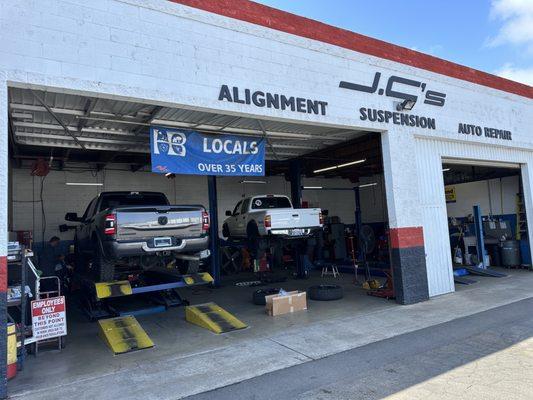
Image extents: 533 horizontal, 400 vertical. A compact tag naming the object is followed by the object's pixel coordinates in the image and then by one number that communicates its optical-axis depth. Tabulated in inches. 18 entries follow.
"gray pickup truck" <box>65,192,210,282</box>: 270.5
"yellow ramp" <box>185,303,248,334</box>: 276.5
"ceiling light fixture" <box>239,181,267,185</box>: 698.3
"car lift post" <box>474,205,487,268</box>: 508.4
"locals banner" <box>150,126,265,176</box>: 301.6
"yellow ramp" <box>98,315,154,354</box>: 238.2
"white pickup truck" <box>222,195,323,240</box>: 410.9
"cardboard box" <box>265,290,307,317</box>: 315.0
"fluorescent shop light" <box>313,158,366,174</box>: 553.9
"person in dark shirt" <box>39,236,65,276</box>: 499.5
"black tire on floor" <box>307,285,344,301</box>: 361.7
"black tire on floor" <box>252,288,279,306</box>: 354.6
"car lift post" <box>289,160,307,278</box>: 523.8
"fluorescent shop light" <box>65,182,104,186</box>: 537.0
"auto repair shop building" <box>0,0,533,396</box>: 213.3
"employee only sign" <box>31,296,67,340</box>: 232.7
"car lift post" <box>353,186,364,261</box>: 635.2
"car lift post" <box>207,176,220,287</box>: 477.4
